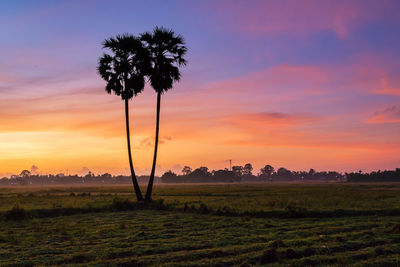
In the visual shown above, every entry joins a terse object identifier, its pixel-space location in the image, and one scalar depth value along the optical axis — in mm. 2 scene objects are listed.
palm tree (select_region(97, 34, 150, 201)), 47812
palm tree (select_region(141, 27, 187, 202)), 47562
